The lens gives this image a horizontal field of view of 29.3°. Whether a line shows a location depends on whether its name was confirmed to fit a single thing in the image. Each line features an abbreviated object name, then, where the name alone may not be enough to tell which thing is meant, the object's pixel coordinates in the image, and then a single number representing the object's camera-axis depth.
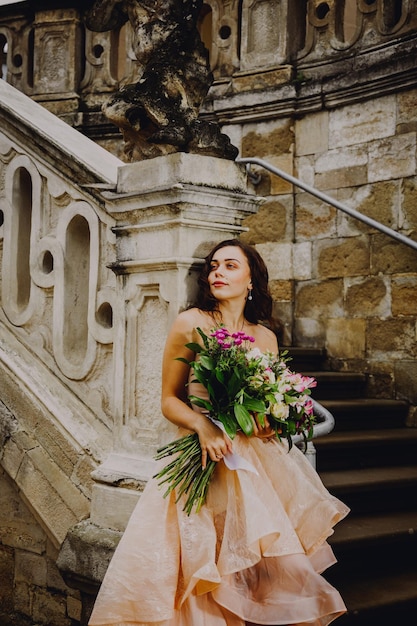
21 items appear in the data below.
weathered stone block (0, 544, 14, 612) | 4.12
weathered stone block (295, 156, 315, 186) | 6.22
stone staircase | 3.70
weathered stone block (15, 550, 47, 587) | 3.97
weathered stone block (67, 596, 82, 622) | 3.74
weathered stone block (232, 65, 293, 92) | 6.23
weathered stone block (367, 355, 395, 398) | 5.64
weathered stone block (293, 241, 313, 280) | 6.18
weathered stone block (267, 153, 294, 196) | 6.32
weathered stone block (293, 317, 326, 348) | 6.07
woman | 2.68
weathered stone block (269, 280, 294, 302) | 6.27
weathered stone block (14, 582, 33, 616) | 4.02
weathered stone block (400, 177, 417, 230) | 5.55
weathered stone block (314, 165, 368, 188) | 5.89
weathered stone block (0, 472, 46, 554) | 4.03
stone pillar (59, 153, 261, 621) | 3.28
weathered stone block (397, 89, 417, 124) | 5.55
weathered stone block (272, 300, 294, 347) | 6.21
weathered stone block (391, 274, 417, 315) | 5.52
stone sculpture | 3.36
